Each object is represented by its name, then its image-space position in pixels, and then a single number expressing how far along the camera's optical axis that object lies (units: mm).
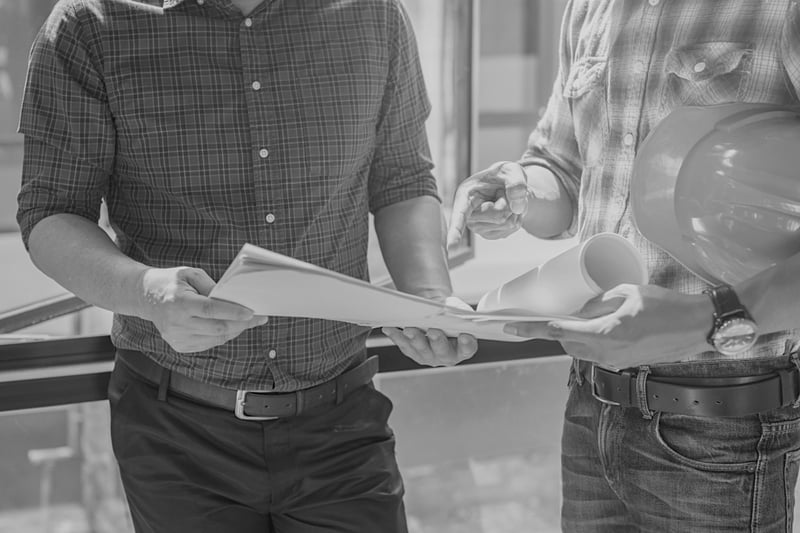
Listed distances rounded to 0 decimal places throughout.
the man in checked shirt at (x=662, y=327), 2235
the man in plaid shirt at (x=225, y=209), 2467
